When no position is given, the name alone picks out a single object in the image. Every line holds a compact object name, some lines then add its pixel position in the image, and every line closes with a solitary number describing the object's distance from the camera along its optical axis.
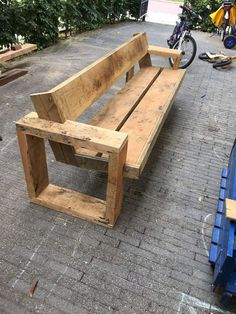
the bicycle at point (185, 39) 6.42
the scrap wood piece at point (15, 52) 5.15
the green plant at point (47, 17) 5.77
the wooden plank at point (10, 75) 4.88
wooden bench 2.15
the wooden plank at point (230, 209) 1.79
